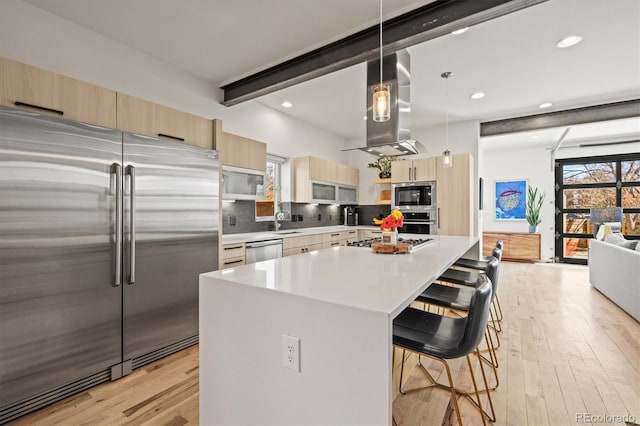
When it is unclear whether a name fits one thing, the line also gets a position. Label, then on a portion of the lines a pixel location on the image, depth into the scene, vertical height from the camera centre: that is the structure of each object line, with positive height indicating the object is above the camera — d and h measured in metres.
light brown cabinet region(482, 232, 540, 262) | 6.99 -0.80
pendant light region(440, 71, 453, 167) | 3.48 +1.58
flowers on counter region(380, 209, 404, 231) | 2.41 -0.09
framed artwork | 7.40 +0.31
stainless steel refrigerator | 1.78 -0.30
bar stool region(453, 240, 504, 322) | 2.85 -0.53
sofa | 3.34 -0.76
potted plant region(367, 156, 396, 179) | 5.75 +0.86
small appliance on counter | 6.18 -0.10
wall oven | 5.10 -0.20
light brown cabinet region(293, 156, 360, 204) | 4.87 +0.53
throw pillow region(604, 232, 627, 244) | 4.29 -0.40
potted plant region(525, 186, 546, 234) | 7.05 +0.13
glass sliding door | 6.34 +0.36
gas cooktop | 2.72 -0.31
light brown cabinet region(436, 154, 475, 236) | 4.82 +0.24
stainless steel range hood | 2.90 +1.03
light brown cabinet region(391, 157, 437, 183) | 5.14 +0.72
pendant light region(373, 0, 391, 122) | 1.73 +0.63
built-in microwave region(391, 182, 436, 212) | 5.13 +0.27
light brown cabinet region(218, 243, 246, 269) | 3.03 -0.46
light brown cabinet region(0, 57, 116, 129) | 1.80 +0.76
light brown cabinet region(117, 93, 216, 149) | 2.34 +0.77
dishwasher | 3.31 -0.45
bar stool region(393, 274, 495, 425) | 1.32 -0.62
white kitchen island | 1.02 -0.50
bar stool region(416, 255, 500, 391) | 1.88 -0.59
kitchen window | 4.46 +0.32
